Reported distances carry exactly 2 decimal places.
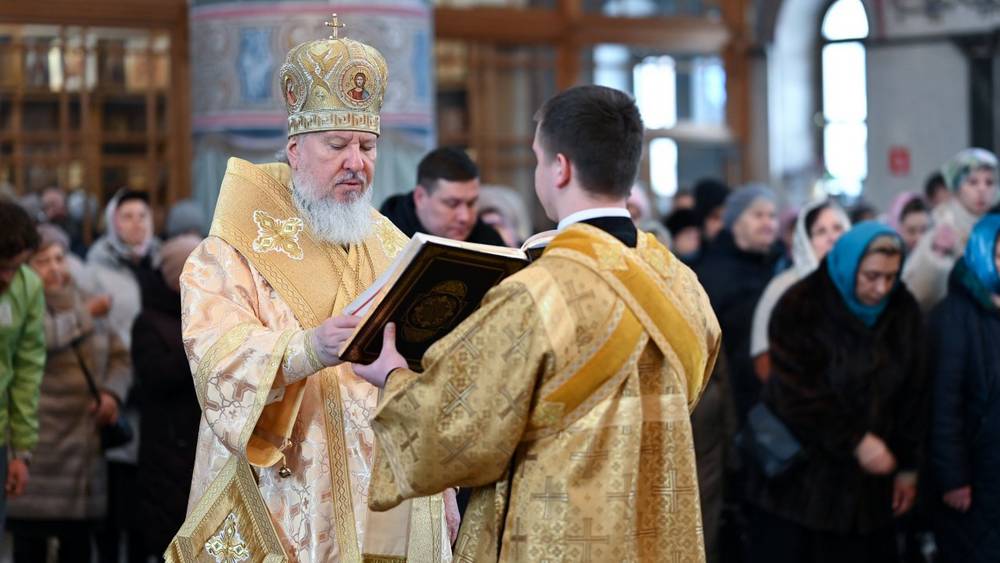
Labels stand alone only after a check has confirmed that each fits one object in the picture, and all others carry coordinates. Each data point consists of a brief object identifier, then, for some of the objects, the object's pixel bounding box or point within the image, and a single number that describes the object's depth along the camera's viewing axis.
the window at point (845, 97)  15.16
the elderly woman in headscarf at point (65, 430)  6.15
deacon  2.76
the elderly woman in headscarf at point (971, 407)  5.34
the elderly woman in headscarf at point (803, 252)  6.25
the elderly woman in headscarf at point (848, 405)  5.38
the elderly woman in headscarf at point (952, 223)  6.44
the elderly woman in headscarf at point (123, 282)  6.34
